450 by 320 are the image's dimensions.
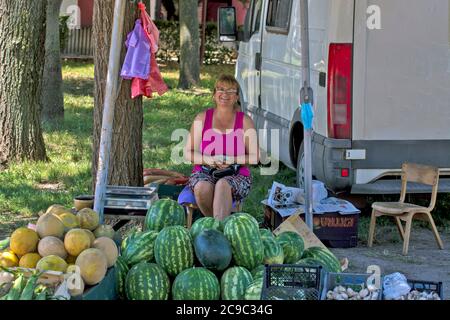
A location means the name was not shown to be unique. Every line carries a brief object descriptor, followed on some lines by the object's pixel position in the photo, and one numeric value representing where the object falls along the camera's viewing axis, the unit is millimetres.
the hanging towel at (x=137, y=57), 6895
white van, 7809
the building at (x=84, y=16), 30969
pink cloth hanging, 7121
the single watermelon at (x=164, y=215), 5812
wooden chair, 7695
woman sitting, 6980
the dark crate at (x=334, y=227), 7727
